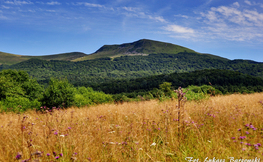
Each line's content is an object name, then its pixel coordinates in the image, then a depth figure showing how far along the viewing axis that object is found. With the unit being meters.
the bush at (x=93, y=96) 39.85
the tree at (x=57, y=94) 22.44
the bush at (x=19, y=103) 21.36
